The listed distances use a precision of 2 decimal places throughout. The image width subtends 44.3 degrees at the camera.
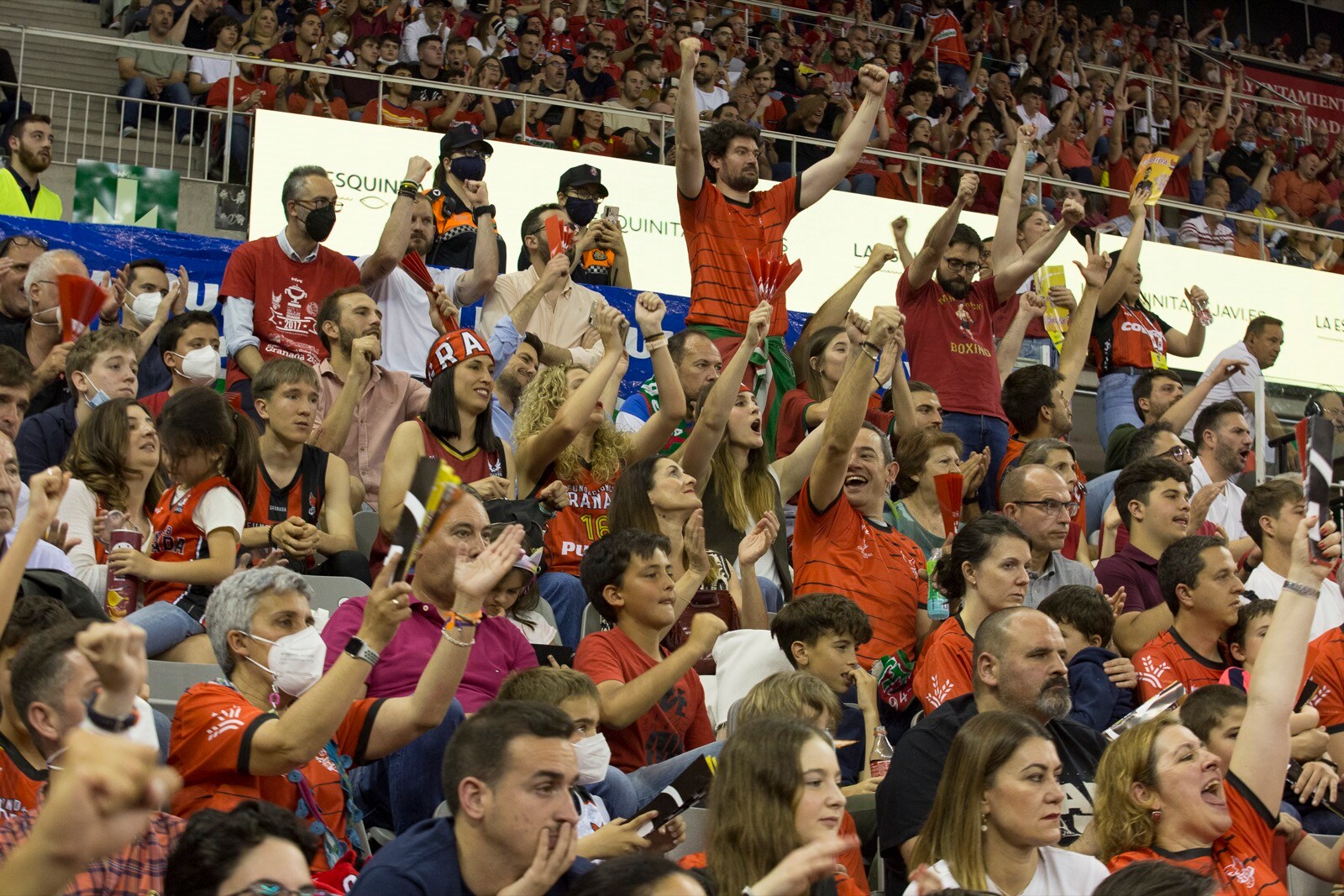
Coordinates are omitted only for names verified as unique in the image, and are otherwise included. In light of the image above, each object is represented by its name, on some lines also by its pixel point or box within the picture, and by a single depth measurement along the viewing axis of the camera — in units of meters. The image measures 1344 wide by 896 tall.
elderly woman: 3.57
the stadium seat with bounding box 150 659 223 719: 4.53
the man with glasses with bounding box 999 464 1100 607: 6.20
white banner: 10.41
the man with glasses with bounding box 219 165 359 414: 7.18
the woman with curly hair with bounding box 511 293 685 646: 6.17
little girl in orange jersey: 4.75
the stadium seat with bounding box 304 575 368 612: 5.30
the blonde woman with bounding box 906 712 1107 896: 3.86
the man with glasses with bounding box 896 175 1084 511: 8.24
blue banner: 8.49
